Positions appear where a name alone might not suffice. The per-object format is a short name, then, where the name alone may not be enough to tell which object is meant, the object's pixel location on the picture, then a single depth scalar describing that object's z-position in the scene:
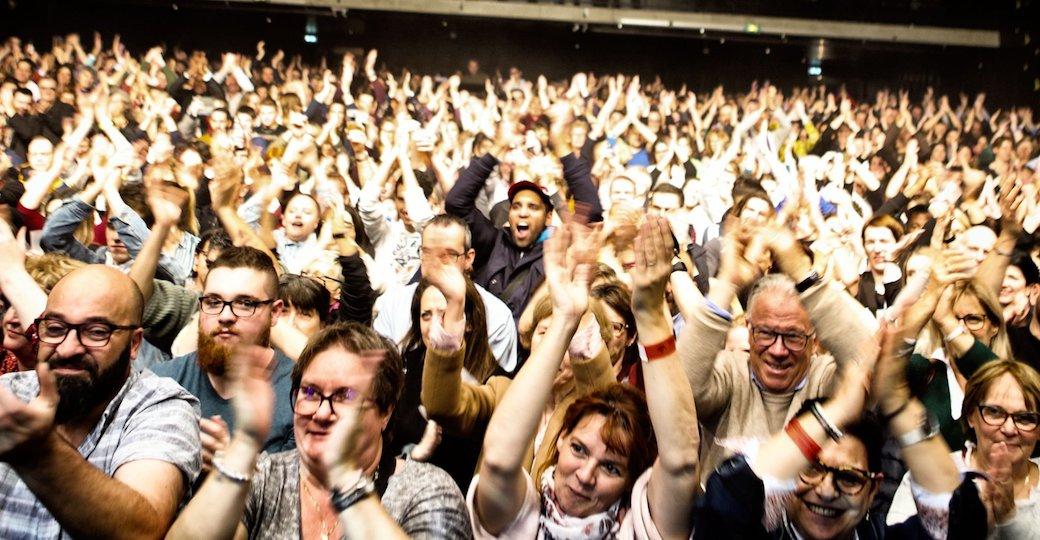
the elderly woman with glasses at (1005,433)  1.91
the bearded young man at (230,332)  2.22
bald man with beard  1.35
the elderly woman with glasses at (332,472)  1.38
